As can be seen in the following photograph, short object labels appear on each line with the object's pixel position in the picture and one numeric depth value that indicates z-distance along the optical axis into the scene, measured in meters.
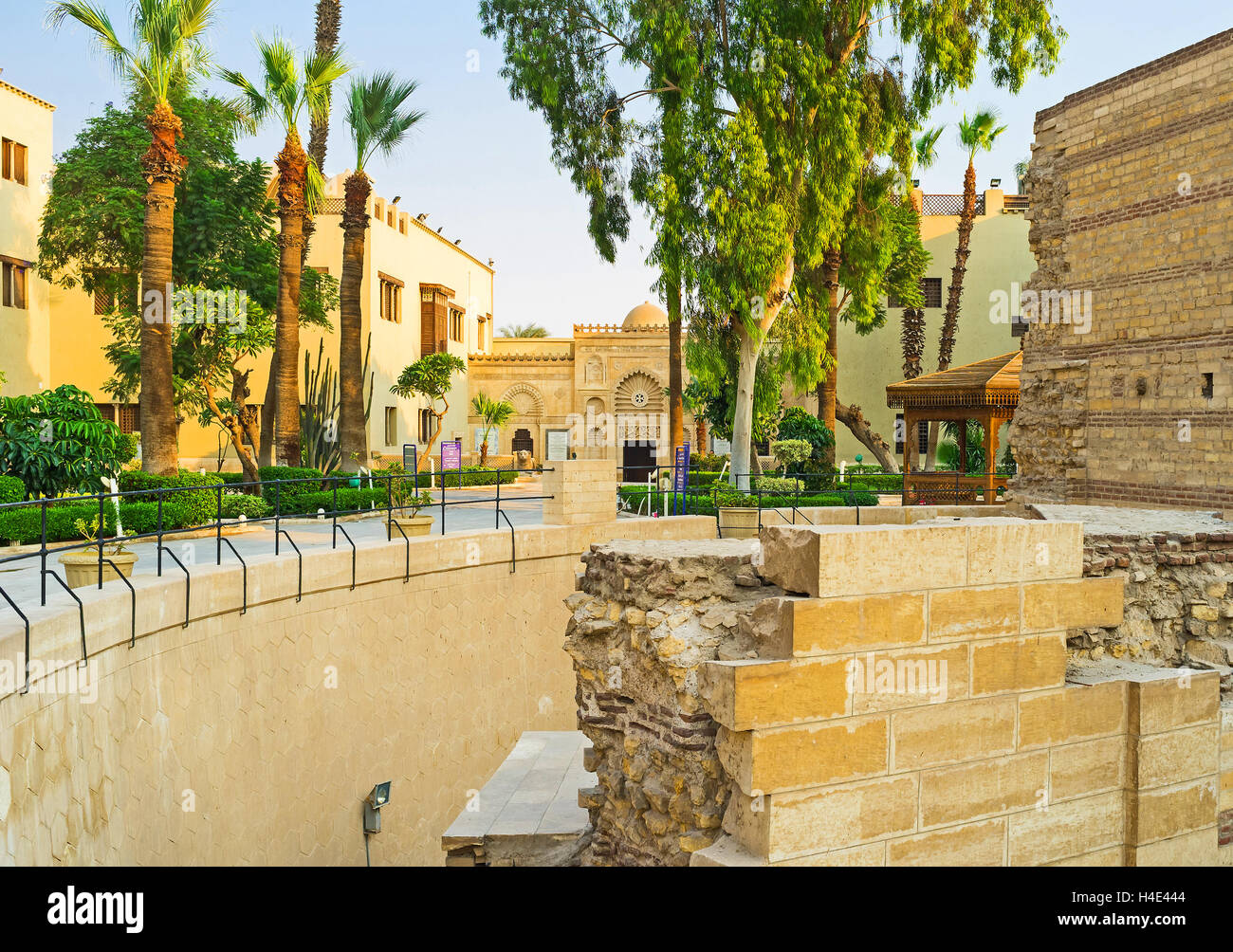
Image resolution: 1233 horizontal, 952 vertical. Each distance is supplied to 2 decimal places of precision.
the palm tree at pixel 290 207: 21.22
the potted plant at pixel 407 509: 13.94
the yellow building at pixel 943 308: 38.06
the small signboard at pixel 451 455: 29.52
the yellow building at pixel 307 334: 27.48
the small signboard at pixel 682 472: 20.64
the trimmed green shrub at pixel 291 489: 18.92
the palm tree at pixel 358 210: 23.39
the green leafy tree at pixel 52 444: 14.31
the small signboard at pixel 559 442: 48.06
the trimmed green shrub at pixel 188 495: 15.79
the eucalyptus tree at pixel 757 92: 20.72
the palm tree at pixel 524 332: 78.44
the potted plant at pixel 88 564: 8.99
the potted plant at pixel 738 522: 17.12
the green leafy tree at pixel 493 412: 45.44
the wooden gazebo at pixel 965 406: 21.83
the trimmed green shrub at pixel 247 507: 17.50
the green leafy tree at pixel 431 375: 29.77
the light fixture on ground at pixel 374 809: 11.95
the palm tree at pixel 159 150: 17.19
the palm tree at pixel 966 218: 34.47
